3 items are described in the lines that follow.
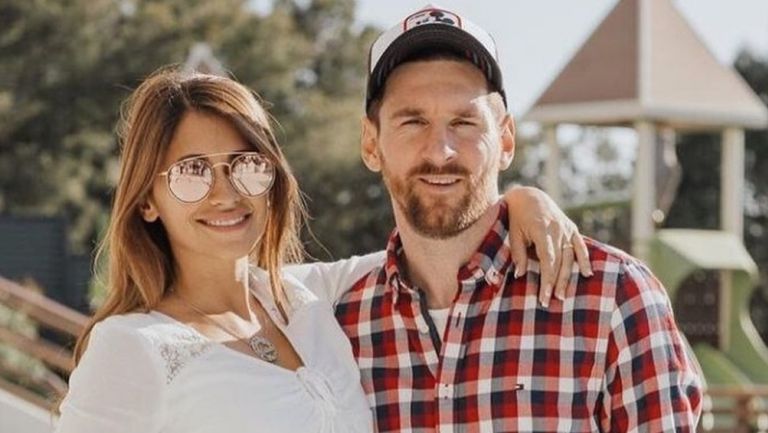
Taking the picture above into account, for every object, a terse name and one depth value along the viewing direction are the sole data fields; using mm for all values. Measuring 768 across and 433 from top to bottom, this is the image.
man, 2439
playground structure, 13891
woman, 2432
